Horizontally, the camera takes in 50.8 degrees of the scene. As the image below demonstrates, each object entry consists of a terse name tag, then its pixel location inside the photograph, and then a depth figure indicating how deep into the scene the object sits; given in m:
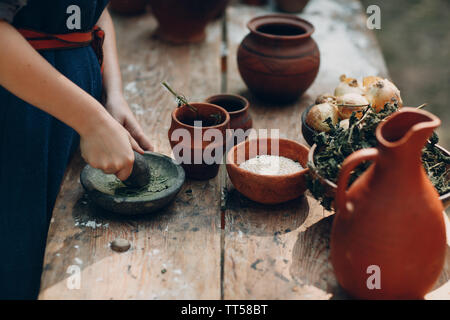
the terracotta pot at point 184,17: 2.53
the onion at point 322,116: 1.57
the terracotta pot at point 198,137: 1.47
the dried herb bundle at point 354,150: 1.29
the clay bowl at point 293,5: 2.96
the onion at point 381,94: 1.59
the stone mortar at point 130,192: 1.34
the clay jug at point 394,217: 1.01
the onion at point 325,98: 1.65
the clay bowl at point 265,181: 1.37
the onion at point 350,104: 1.56
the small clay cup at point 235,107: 1.69
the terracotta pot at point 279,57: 1.94
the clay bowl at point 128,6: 2.97
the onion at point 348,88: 1.71
